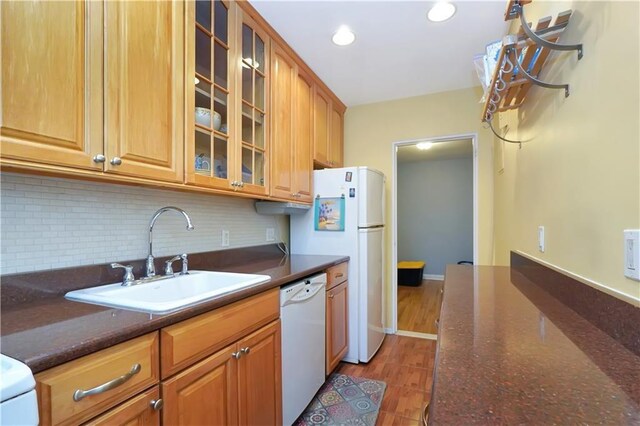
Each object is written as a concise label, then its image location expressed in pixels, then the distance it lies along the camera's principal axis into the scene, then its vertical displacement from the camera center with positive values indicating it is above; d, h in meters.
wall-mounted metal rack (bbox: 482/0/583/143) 0.96 +0.61
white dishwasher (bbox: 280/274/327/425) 1.58 -0.76
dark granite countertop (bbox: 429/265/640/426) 0.43 -0.29
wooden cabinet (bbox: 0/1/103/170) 0.82 +0.41
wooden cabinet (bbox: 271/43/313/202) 2.06 +0.66
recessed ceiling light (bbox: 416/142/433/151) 4.34 +1.02
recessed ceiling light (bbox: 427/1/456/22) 1.70 +1.21
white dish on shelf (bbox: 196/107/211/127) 1.46 +0.50
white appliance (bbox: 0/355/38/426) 0.52 -0.33
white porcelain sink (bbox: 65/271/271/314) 0.99 -0.32
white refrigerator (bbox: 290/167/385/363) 2.44 -0.23
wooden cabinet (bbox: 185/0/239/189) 1.38 +0.63
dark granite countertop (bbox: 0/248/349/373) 0.69 -0.31
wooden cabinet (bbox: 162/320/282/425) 0.98 -0.68
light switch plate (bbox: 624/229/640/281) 0.61 -0.08
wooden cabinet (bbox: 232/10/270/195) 1.72 +0.68
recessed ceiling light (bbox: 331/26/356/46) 1.94 +1.22
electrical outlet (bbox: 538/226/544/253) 1.24 -0.10
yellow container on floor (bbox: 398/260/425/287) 4.96 -1.02
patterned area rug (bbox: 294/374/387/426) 1.72 -1.21
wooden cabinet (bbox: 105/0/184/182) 1.07 +0.50
